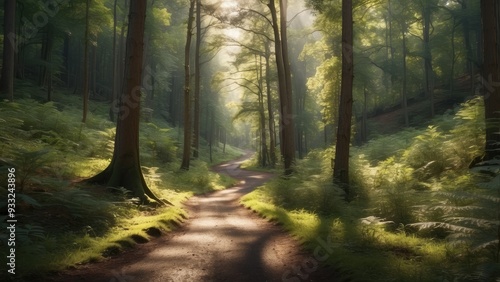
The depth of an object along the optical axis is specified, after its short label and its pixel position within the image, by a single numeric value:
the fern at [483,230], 3.64
